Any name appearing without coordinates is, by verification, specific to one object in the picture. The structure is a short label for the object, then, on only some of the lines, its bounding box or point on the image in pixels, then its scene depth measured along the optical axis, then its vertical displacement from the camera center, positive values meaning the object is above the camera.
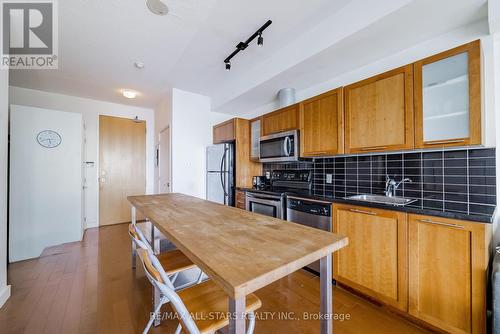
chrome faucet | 2.05 -0.20
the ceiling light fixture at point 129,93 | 3.67 +1.37
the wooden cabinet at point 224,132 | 3.57 +0.67
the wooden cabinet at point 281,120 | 2.74 +0.69
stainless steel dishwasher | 2.08 -0.50
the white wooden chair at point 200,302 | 0.78 -0.69
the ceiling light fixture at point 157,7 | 1.78 +1.46
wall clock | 2.89 +0.43
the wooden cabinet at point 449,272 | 1.26 -0.71
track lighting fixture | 2.05 +1.43
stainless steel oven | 2.56 -0.50
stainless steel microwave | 2.69 +0.29
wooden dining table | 0.64 -0.34
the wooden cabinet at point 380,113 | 1.75 +0.52
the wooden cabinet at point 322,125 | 2.23 +0.50
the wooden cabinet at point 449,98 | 1.44 +0.53
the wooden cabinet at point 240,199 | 3.23 -0.52
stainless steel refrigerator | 3.54 -0.10
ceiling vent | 2.98 +1.04
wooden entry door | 4.31 +0.06
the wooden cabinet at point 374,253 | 1.59 -0.74
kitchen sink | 1.99 -0.33
